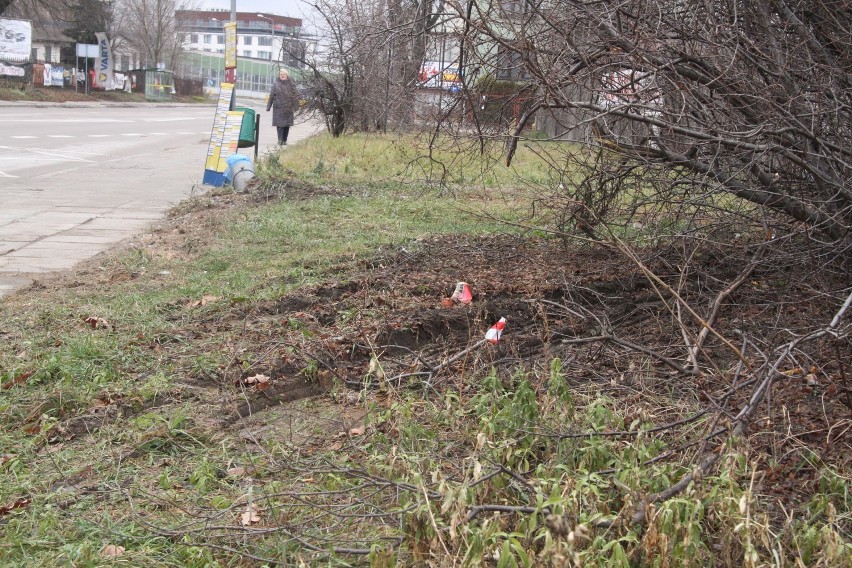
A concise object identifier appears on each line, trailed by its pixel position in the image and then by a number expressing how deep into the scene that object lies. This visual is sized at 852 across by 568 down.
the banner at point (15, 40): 49.50
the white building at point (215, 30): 88.06
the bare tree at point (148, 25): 73.25
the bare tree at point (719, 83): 5.27
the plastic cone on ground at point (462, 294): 6.28
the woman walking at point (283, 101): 21.44
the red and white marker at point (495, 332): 5.05
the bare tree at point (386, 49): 7.37
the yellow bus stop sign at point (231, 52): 18.56
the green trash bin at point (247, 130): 14.81
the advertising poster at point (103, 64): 59.06
